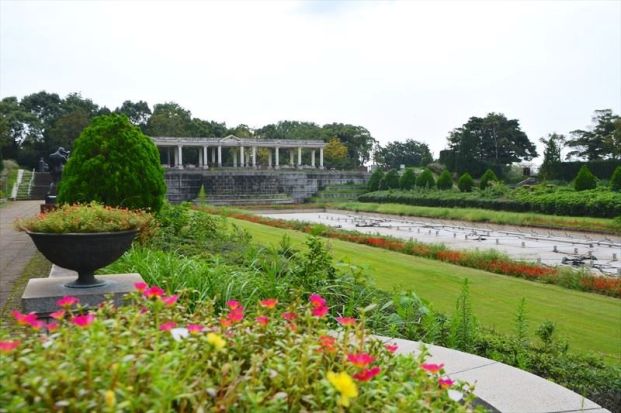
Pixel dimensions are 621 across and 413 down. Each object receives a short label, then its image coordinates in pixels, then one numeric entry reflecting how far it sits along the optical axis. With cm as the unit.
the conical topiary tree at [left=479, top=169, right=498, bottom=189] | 3450
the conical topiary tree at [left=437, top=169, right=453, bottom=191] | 3781
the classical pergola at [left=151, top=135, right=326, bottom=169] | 5056
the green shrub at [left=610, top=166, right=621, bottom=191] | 2487
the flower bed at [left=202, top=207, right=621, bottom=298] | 882
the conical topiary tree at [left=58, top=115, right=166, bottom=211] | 868
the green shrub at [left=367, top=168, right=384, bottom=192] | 4453
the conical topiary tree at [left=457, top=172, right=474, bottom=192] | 3503
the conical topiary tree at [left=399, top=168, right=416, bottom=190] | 4008
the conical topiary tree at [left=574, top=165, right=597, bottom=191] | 2662
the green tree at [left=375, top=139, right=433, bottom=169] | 8112
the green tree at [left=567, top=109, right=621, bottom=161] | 4312
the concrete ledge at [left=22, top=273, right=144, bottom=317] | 408
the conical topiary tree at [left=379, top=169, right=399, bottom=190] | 4251
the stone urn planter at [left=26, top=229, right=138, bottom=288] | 415
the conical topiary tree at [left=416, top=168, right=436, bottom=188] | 3834
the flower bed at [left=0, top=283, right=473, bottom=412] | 160
